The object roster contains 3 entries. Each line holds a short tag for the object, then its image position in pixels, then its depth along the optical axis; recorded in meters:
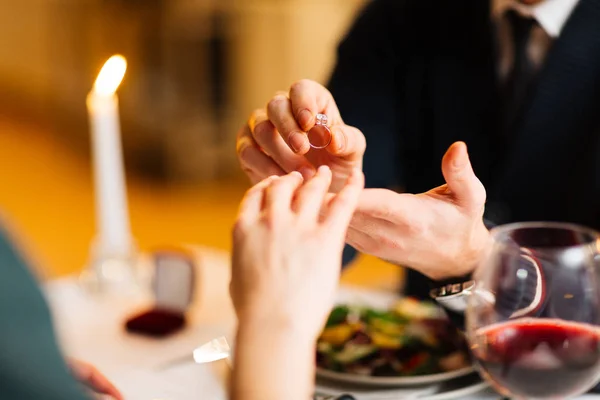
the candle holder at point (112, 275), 1.17
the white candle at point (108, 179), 1.15
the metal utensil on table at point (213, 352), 0.70
